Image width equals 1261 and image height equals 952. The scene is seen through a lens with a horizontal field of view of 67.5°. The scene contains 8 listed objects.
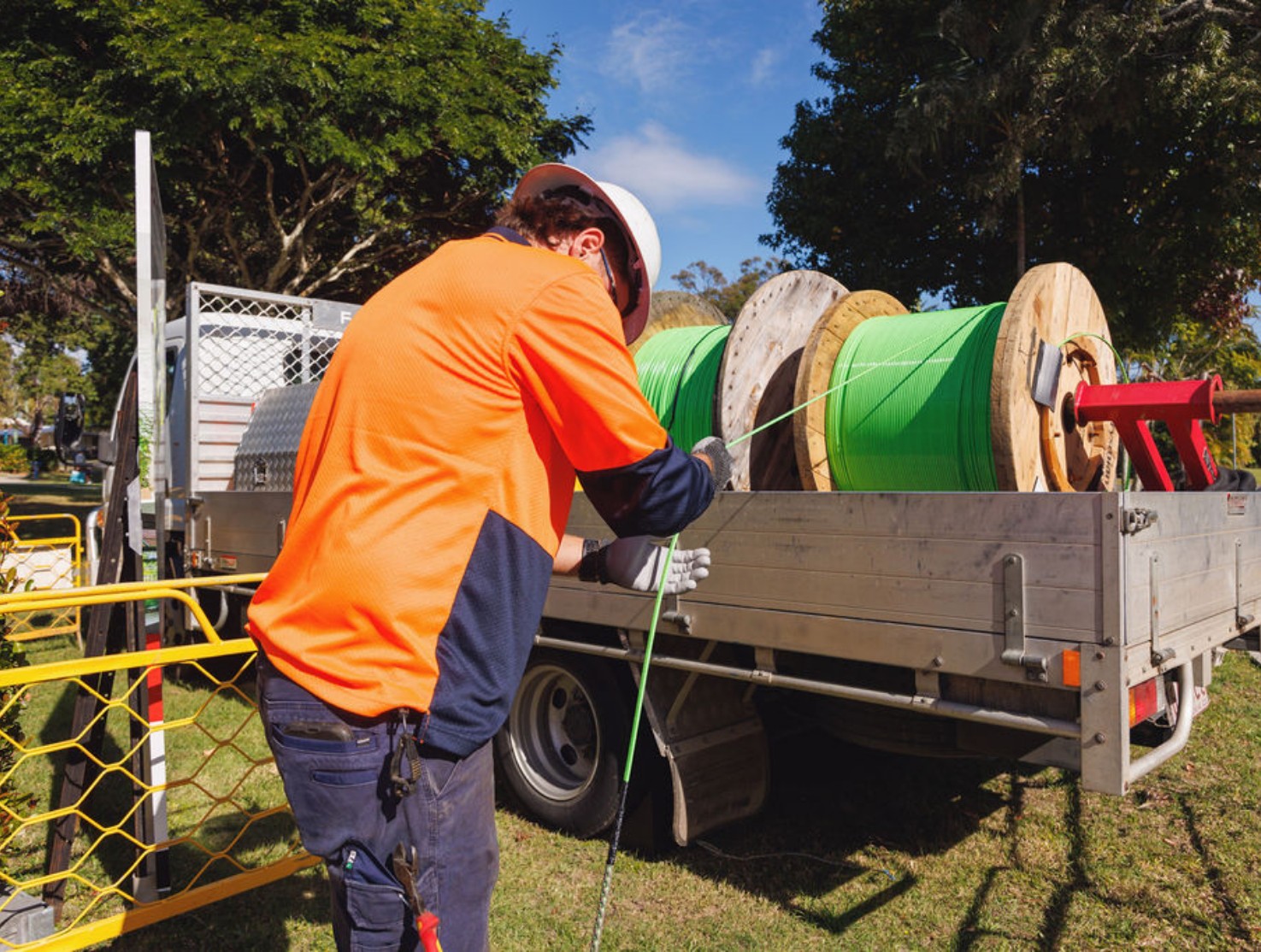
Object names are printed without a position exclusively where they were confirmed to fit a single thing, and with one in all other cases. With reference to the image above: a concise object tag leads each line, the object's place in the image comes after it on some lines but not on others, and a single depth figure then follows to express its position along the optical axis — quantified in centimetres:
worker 178
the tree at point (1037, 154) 1280
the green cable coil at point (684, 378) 479
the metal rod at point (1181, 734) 286
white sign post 370
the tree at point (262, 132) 1383
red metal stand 409
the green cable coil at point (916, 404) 392
